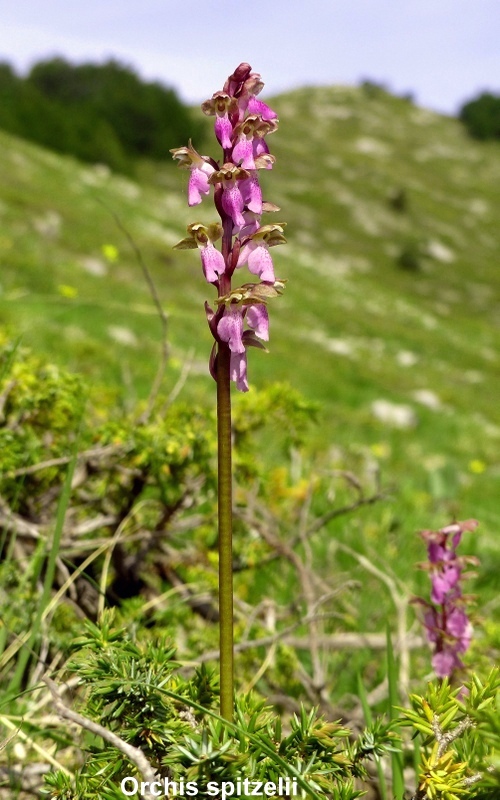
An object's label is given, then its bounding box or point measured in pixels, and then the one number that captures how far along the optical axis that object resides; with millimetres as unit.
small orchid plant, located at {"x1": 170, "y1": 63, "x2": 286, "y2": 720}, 441
